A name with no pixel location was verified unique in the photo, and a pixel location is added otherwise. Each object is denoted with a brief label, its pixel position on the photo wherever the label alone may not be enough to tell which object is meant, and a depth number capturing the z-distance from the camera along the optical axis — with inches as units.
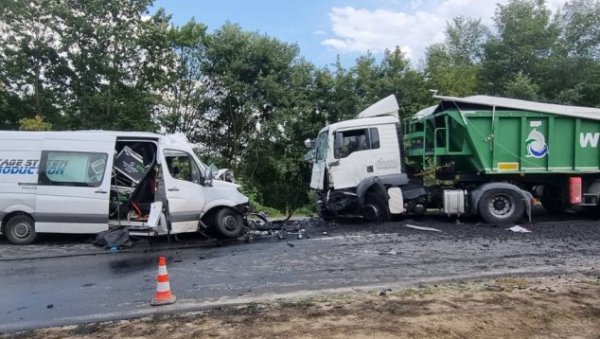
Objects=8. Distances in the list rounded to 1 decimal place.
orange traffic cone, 226.4
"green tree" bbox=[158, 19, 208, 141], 909.2
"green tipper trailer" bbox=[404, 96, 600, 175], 471.8
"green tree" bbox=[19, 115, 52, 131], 751.1
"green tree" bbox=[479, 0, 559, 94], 1012.5
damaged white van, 392.2
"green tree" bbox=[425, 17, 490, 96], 967.0
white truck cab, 466.6
